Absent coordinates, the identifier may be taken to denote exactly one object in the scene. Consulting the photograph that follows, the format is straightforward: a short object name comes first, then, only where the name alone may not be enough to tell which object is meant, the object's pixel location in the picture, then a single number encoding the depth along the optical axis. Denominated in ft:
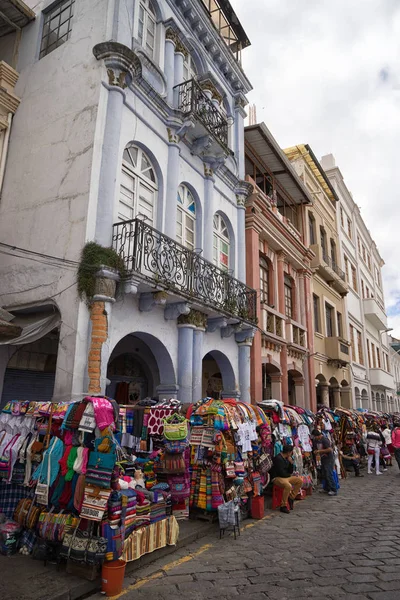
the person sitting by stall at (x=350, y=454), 47.34
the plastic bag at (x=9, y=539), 18.69
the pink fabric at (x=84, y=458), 17.62
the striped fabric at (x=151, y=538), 17.93
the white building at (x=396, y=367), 129.85
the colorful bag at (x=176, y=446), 24.30
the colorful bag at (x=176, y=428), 24.54
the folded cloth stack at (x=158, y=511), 20.06
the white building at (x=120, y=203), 28.89
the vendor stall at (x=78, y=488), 16.84
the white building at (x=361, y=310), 92.48
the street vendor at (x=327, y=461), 35.94
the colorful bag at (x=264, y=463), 28.91
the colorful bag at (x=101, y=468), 16.84
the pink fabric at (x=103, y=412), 17.76
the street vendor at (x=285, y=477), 29.43
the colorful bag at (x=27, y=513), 18.92
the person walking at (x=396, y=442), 45.37
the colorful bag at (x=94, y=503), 16.54
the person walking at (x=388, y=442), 55.57
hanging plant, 27.14
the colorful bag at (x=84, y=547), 16.24
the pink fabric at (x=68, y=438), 19.01
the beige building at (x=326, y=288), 72.08
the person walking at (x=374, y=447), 49.37
